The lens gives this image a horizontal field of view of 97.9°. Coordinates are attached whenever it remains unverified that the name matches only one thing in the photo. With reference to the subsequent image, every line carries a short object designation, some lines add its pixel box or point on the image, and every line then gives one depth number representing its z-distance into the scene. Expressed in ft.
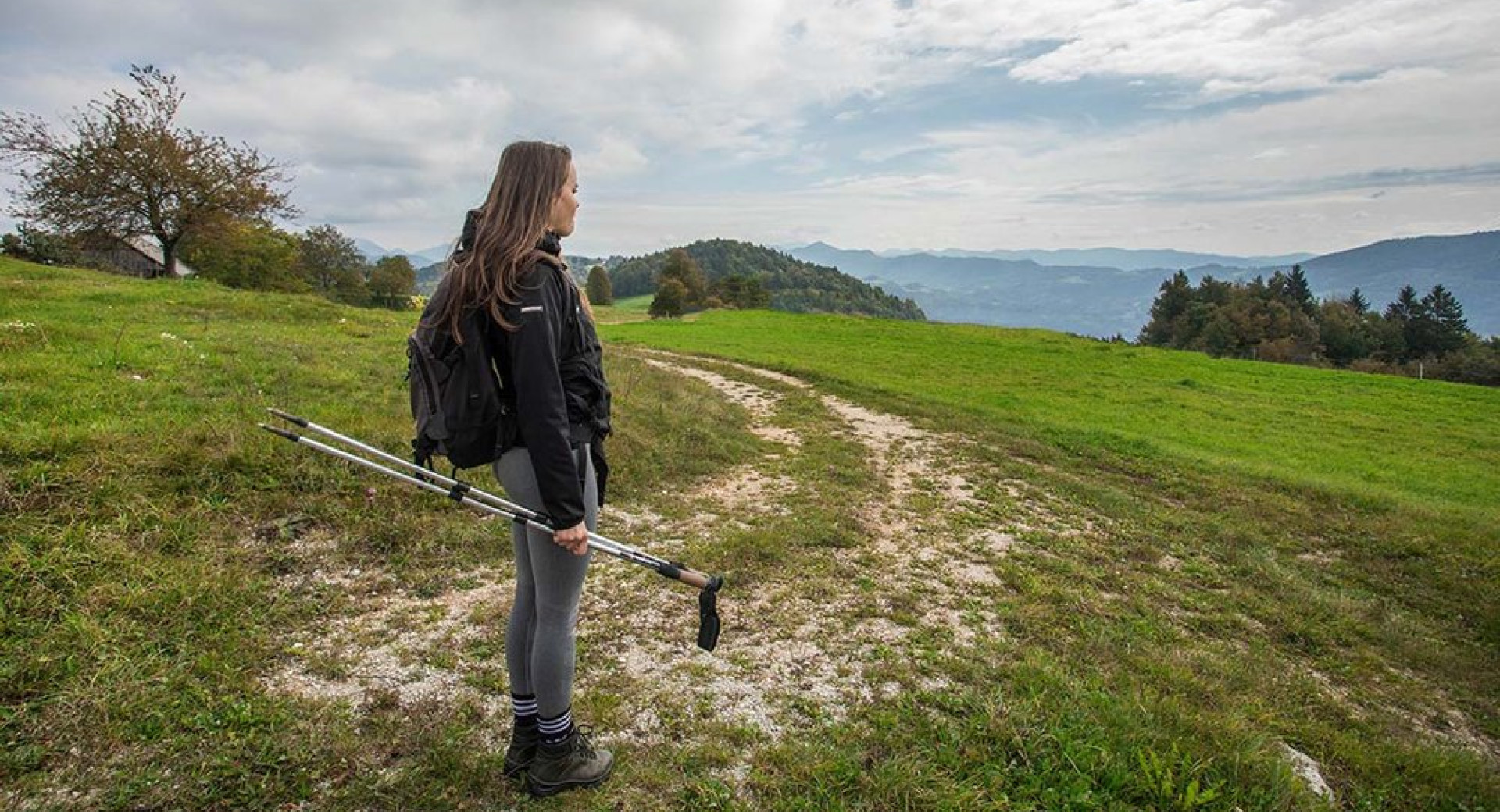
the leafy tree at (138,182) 82.17
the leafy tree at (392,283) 235.81
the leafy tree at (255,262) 146.72
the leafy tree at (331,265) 235.81
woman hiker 8.57
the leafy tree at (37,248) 112.57
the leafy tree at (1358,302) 298.54
